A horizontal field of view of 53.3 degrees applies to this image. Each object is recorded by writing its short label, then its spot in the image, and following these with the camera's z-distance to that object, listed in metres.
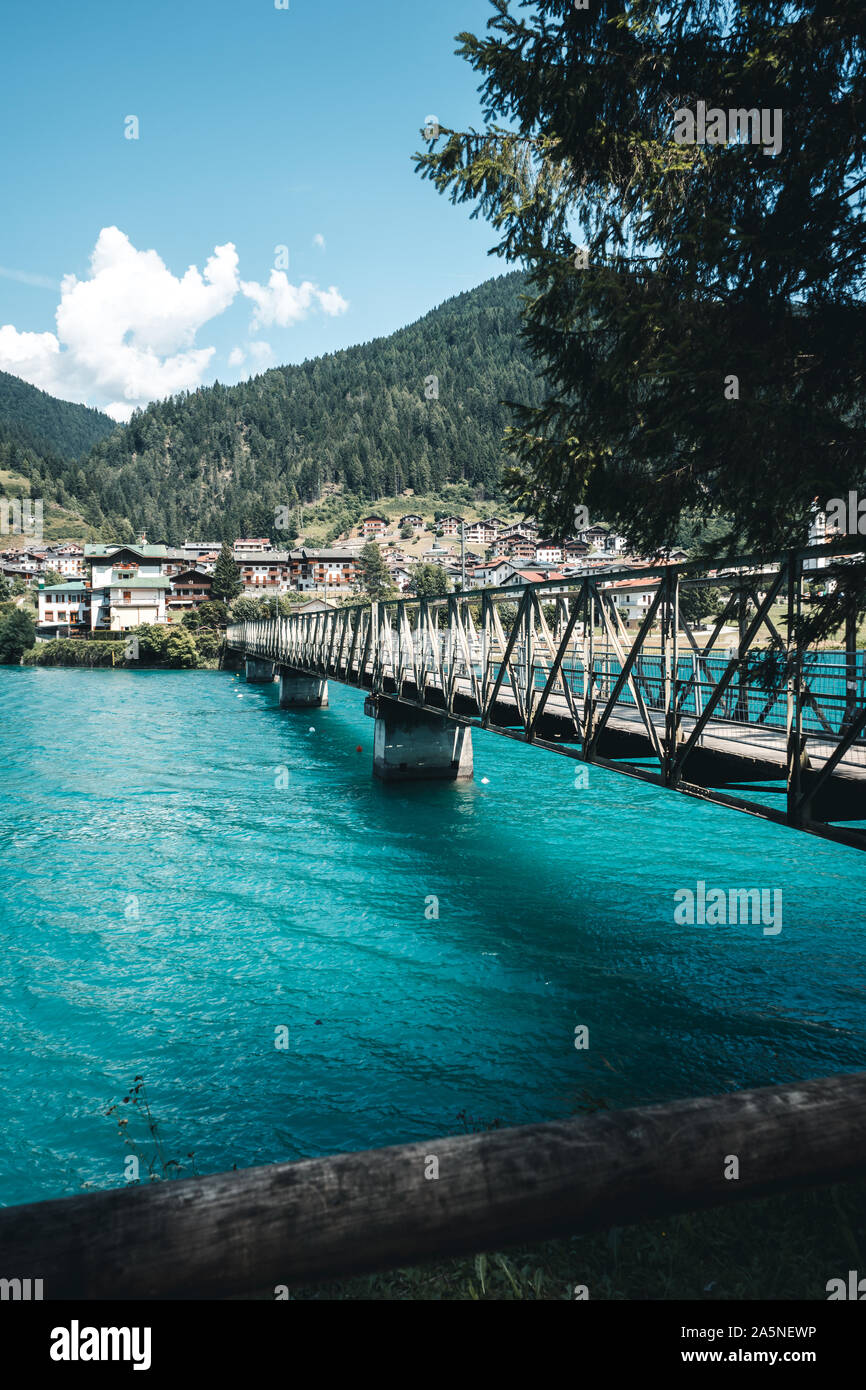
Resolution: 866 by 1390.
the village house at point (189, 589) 140.50
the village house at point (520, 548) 181.38
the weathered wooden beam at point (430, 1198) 2.61
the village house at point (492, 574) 153.15
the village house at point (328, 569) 177.38
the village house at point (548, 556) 172.66
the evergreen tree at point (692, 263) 7.45
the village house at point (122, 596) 123.44
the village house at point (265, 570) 178.00
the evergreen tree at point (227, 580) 135.38
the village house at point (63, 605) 130.88
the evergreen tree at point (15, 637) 97.06
